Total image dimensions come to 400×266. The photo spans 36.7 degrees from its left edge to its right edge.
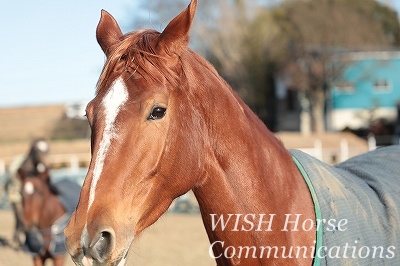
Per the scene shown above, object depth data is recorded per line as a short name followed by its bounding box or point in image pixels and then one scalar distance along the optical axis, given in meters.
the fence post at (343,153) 19.22
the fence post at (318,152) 19.36
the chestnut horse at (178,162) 2.15
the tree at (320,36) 34.75
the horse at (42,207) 7.22
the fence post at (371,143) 20.86
